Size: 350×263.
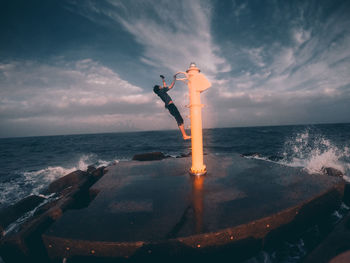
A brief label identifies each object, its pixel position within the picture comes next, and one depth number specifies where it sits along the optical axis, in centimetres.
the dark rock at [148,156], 748
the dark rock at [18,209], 400
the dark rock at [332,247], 172
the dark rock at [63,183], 624
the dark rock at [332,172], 529
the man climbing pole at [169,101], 436
